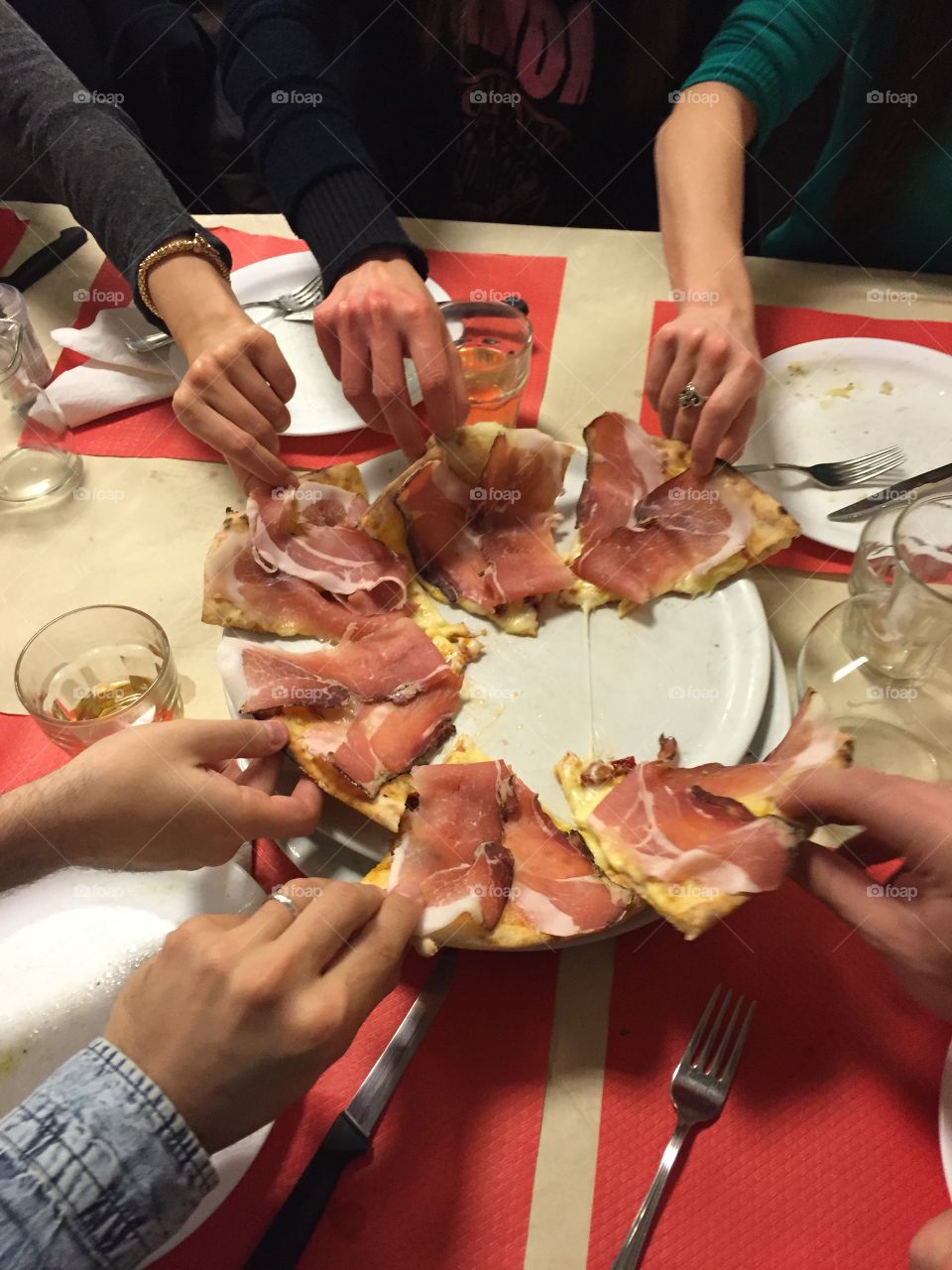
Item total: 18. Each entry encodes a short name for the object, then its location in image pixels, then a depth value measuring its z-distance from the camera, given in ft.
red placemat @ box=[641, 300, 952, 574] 4.82
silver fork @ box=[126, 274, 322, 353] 4.99
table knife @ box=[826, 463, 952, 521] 3.80
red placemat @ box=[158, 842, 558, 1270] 2.48
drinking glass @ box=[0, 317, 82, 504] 4.43
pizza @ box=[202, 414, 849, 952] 2.77
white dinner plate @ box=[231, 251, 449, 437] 4.52
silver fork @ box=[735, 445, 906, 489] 4.03
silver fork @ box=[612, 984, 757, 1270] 2.46
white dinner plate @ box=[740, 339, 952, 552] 4.10
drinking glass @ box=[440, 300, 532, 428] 4.24
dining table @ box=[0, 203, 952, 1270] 2.48
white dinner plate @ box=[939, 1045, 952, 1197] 2.44
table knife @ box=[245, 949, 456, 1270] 2.42
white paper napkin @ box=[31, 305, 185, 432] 4.61
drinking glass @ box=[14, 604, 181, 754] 3.36
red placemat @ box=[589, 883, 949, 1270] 2.48
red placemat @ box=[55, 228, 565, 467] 4.55
